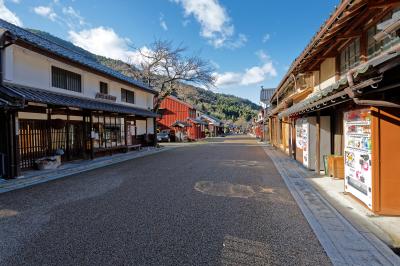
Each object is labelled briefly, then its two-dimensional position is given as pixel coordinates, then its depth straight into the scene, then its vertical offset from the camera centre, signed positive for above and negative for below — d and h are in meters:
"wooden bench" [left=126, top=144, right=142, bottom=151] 20.02 -1.33
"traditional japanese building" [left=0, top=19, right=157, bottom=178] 9.22 +1.11
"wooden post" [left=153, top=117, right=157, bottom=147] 25.62 -0.05
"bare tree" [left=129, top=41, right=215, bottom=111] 27.83 +5.97
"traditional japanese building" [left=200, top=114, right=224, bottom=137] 60.19 +0.95
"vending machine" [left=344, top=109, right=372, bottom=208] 5.36 -0.61
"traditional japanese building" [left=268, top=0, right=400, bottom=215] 4.49 +0.61
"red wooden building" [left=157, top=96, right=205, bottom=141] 41.33 +2.19
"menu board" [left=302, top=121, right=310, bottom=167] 10.60 -0.63
